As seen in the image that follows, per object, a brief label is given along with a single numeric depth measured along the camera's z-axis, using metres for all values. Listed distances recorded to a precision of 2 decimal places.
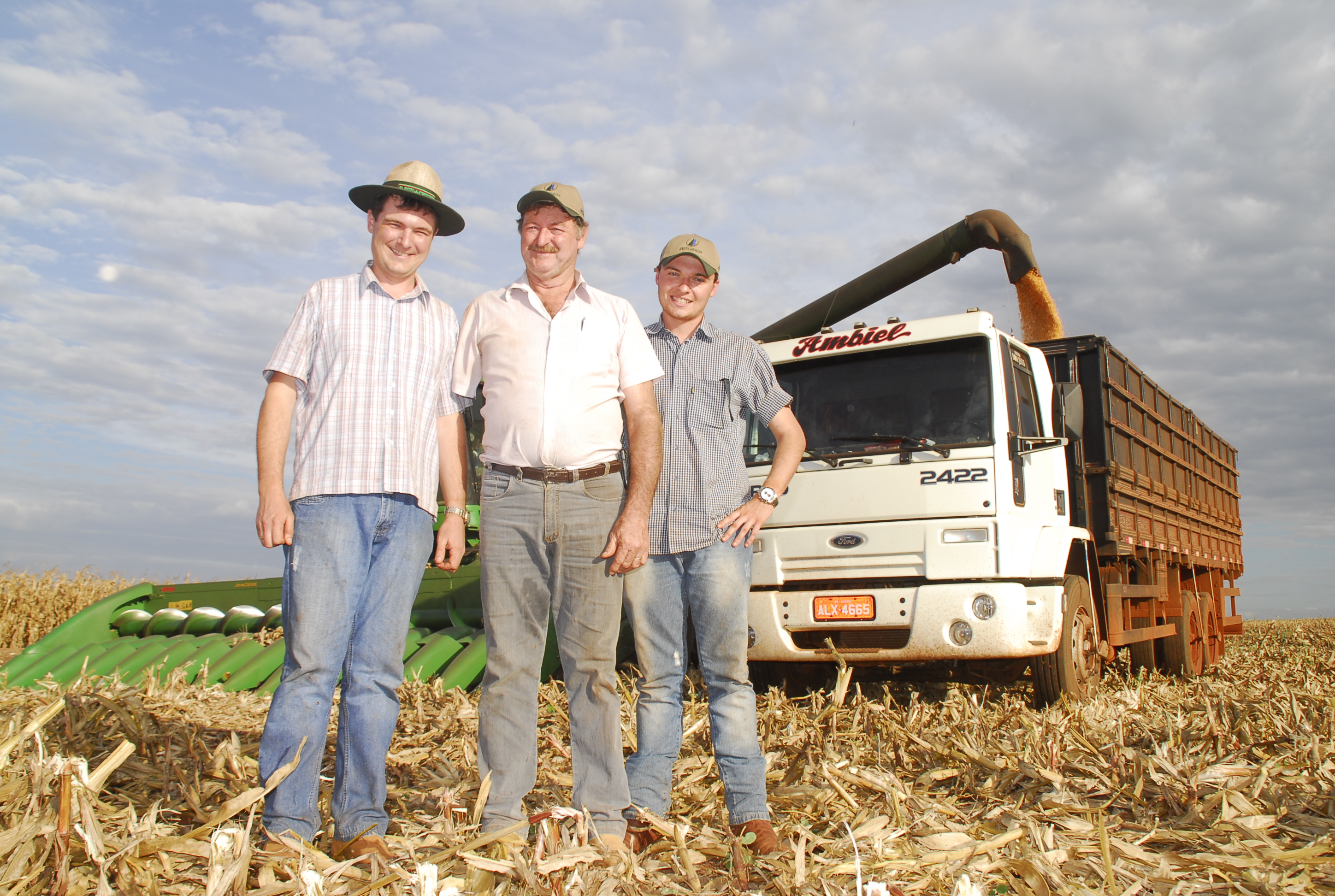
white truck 5.52
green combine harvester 6.28
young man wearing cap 3.23
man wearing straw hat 2.83
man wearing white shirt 3.00
